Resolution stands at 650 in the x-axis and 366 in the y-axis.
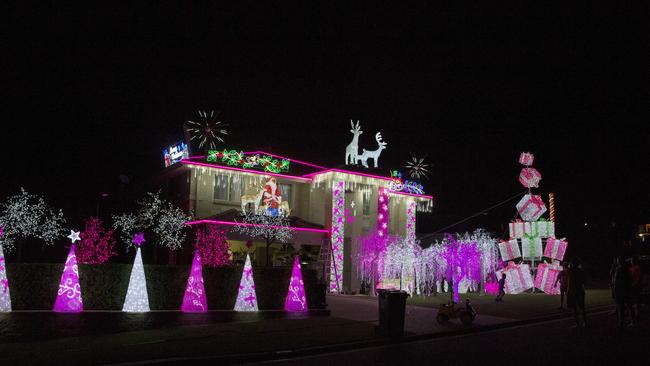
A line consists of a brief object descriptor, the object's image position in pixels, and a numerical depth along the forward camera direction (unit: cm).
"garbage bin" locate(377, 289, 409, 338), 1375
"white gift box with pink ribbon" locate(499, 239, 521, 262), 3497
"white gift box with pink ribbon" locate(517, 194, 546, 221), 3569
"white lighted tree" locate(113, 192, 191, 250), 2711
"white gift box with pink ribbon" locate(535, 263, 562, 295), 3322
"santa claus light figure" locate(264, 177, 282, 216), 3066
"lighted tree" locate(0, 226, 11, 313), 1583
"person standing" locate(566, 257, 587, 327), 1544
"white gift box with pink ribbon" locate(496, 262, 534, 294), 3381
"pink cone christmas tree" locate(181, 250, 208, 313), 1767
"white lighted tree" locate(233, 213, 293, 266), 2858
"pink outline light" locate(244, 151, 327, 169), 3161
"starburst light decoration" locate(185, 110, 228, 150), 3169
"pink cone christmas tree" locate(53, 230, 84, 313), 1638
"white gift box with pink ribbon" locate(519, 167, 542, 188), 3591
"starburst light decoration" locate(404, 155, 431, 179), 3781
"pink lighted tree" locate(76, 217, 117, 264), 1969
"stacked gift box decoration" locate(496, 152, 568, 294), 3384
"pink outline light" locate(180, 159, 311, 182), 2961
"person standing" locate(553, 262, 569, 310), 1931
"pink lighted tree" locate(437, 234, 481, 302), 2694
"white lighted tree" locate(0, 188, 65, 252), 2375
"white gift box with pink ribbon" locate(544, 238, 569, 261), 3422
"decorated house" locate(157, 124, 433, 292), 2972
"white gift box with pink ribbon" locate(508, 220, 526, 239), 3544
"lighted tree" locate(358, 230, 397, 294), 2997
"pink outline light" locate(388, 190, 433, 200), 3683
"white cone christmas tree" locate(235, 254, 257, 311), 1853
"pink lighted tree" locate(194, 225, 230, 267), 2422
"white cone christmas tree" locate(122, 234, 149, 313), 1712
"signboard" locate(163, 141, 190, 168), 3194
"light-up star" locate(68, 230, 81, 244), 1773
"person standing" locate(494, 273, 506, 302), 2530
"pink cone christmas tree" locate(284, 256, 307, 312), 1933
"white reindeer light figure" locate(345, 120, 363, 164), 3341
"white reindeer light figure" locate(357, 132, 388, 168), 3400
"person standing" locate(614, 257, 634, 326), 1495
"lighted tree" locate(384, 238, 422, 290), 2908
